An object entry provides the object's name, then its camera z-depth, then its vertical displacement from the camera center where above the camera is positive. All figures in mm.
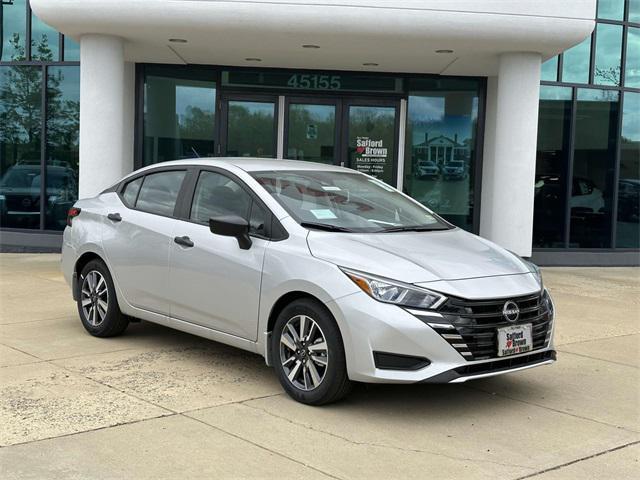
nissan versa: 4734 -697
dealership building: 13539 +896
